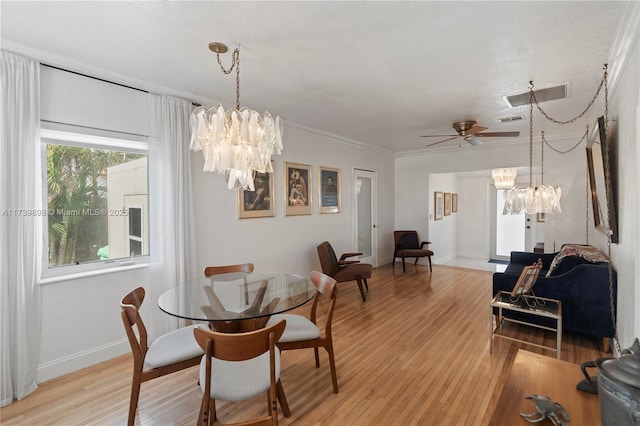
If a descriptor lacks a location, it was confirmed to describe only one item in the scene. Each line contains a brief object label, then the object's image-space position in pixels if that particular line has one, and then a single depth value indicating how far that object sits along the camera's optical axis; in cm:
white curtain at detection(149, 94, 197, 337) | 311
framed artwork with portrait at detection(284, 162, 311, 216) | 467
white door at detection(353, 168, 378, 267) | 619
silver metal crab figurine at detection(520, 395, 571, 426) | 108
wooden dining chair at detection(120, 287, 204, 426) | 180
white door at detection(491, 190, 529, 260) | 816
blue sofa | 293
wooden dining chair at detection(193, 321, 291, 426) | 147
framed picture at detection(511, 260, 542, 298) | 287
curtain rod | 255
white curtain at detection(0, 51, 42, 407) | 225
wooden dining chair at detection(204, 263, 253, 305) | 301
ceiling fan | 404
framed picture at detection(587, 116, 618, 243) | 250
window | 265
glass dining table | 194
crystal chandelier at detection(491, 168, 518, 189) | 516
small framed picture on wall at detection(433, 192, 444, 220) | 732
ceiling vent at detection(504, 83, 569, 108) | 323
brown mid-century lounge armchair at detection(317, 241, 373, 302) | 459
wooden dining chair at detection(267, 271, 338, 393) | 221
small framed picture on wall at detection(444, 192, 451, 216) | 789
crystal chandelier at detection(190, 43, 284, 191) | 203
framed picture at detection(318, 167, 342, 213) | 530
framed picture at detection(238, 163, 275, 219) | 402
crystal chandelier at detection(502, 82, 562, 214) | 347
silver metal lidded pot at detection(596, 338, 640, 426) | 85
